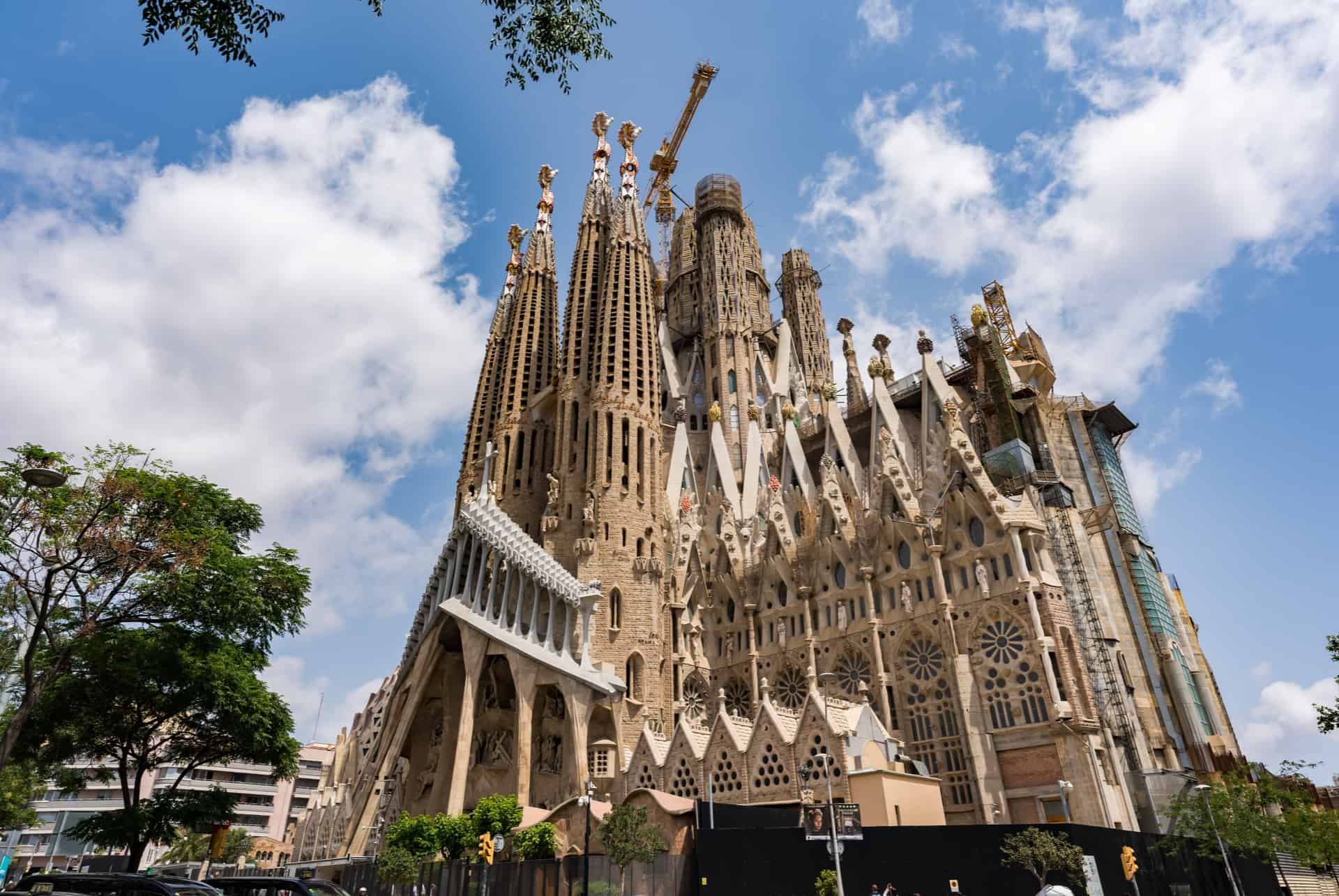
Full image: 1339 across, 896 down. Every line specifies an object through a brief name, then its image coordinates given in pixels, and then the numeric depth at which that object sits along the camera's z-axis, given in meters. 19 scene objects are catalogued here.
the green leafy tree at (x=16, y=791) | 31.21
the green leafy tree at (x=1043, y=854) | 16.61
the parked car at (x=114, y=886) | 11.00
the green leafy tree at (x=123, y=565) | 17.45
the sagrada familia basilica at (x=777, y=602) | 27.92
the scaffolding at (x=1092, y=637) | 28.62
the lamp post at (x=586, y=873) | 18.14
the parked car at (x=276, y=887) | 11.82
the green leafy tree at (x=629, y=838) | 19.81
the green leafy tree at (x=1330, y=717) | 17.47
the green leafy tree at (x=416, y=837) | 26.39
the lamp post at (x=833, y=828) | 15.86
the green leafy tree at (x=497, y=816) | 25.52
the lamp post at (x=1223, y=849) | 21.99
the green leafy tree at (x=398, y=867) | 24.48
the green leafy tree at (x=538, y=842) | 23.06
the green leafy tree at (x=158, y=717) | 21.33
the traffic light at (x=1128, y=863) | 16.89
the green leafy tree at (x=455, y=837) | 25.86
